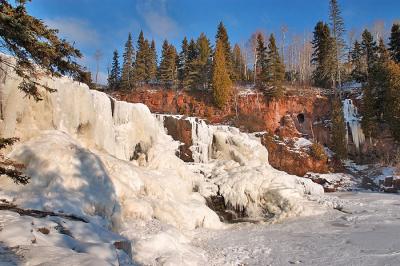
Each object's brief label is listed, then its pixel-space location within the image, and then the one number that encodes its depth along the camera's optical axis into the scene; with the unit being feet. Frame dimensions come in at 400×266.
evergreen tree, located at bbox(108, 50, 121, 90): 183.01
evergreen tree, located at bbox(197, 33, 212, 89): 158.61
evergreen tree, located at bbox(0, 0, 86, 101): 20.65
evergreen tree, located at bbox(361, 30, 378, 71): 163.73
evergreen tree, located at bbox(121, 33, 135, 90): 158.92
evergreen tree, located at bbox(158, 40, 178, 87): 161.38
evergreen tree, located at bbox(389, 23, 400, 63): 149.89
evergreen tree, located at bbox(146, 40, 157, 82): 180.67
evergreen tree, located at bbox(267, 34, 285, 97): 144.87
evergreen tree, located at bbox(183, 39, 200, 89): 154.71
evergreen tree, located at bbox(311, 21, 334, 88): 160.76
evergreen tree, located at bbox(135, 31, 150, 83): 167.48
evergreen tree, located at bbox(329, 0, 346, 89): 158.76
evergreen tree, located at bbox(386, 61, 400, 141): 114.32
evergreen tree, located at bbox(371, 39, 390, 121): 124.12
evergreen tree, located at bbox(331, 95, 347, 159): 122.21
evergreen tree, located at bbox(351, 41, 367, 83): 167.98
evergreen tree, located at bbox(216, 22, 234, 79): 167.02
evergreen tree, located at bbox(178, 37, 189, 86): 167.77
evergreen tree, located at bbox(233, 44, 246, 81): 198.41
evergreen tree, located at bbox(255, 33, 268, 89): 152.05
